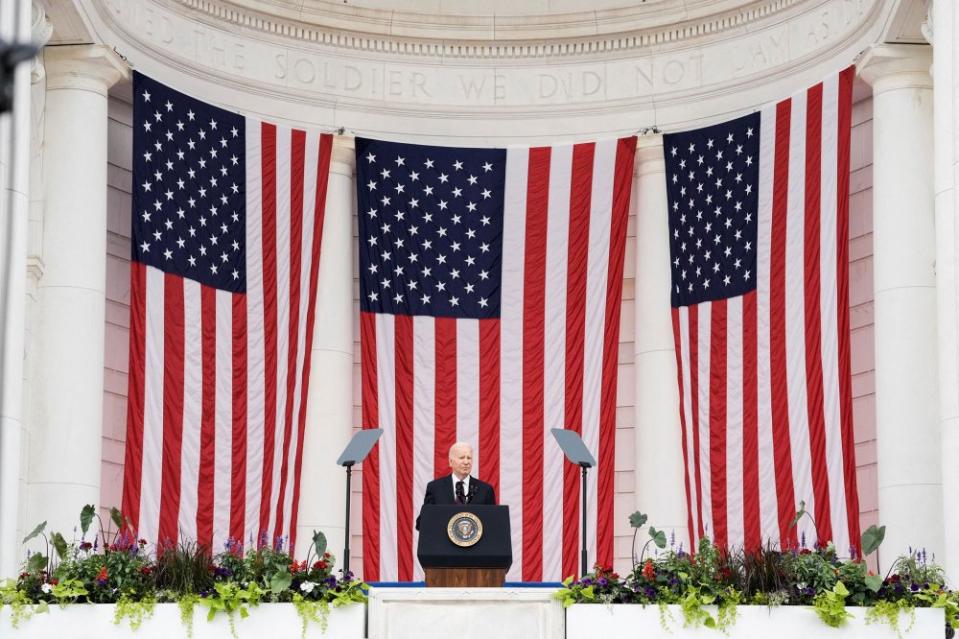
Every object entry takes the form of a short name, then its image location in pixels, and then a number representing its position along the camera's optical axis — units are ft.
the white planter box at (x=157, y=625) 43.39
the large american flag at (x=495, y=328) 73.26
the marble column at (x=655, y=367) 73.41
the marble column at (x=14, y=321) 50.39
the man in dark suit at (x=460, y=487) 52.70
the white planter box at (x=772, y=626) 43.62
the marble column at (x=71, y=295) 61.72
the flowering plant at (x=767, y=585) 43.75
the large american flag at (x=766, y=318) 66.85
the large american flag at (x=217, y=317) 67.87
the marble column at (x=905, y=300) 61.62
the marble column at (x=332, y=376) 73.15
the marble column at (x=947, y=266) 52.29
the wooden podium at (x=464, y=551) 46.42
